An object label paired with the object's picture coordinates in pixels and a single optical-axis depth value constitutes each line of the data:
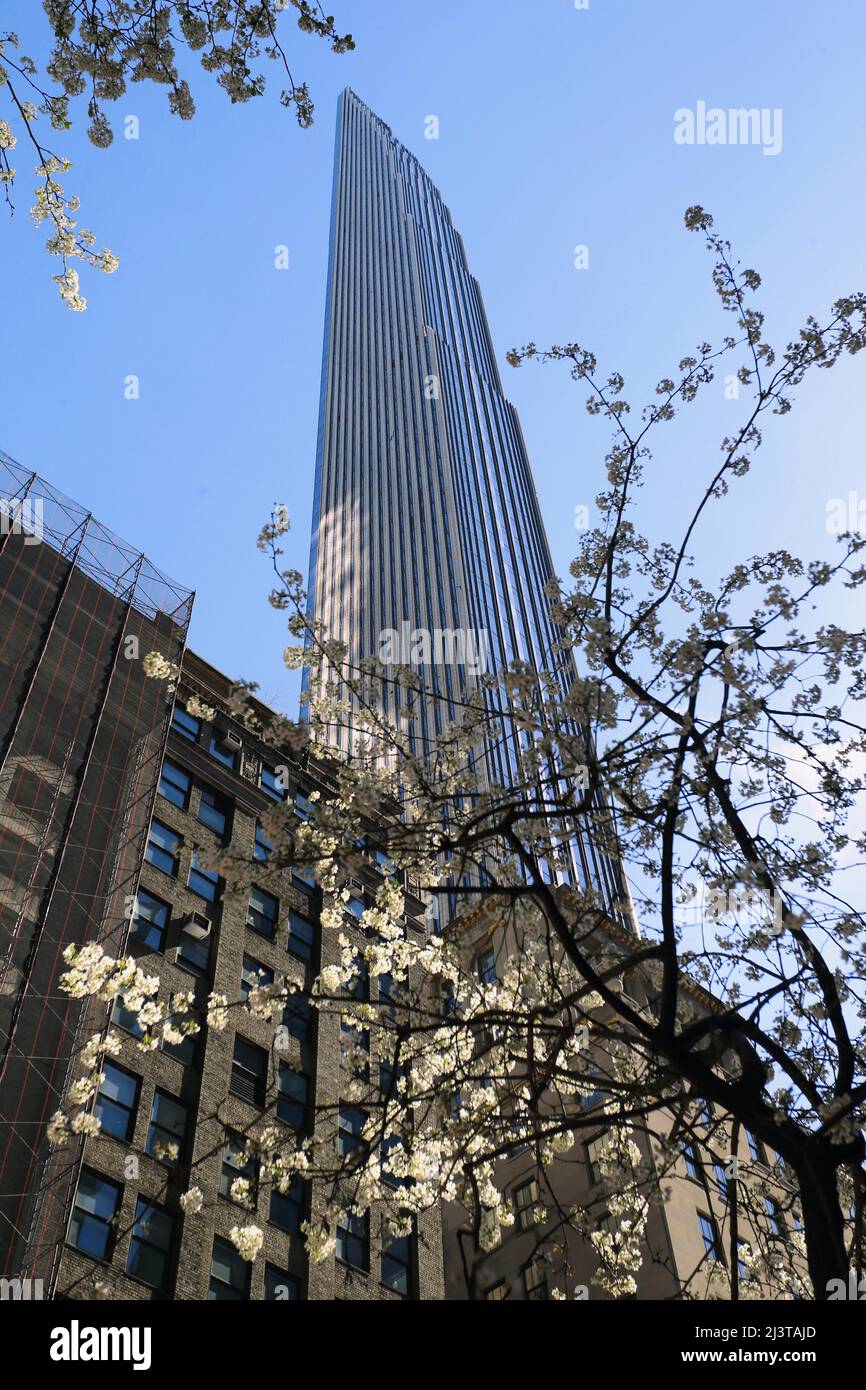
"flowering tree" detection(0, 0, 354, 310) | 8.94
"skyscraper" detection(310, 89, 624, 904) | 95.06
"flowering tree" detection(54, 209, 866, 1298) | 8.90
